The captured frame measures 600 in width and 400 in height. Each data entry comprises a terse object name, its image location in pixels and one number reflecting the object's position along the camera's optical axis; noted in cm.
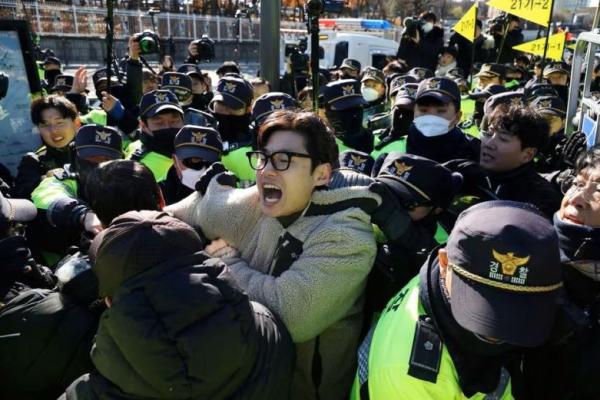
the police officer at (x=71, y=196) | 244
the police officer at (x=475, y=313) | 130
